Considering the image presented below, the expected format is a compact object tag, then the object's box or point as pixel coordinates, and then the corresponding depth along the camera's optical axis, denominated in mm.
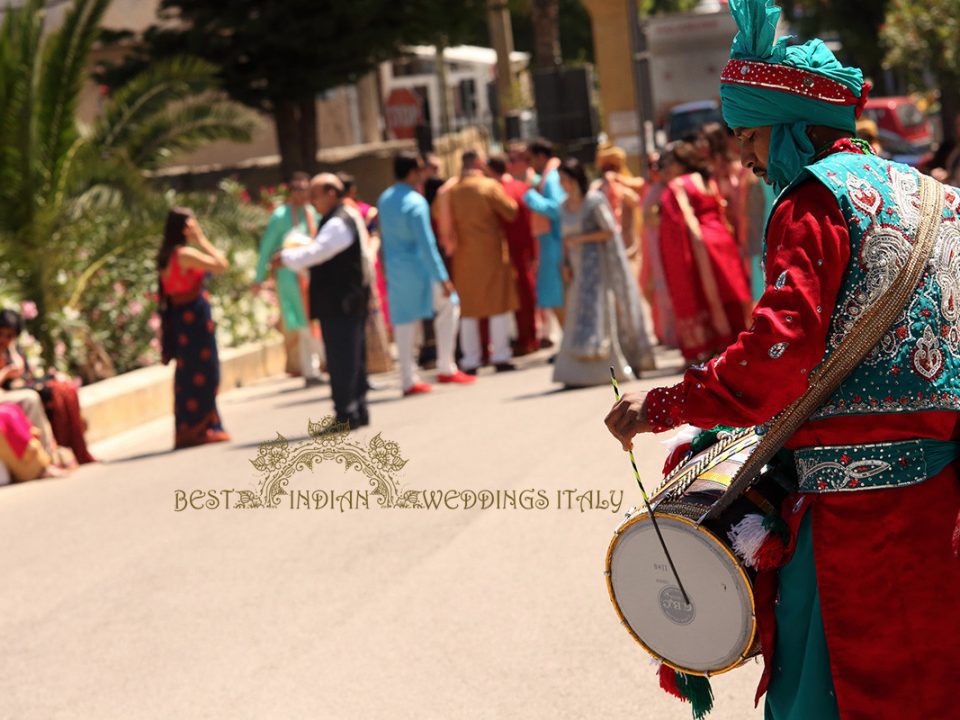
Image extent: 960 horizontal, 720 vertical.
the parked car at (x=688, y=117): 41206
